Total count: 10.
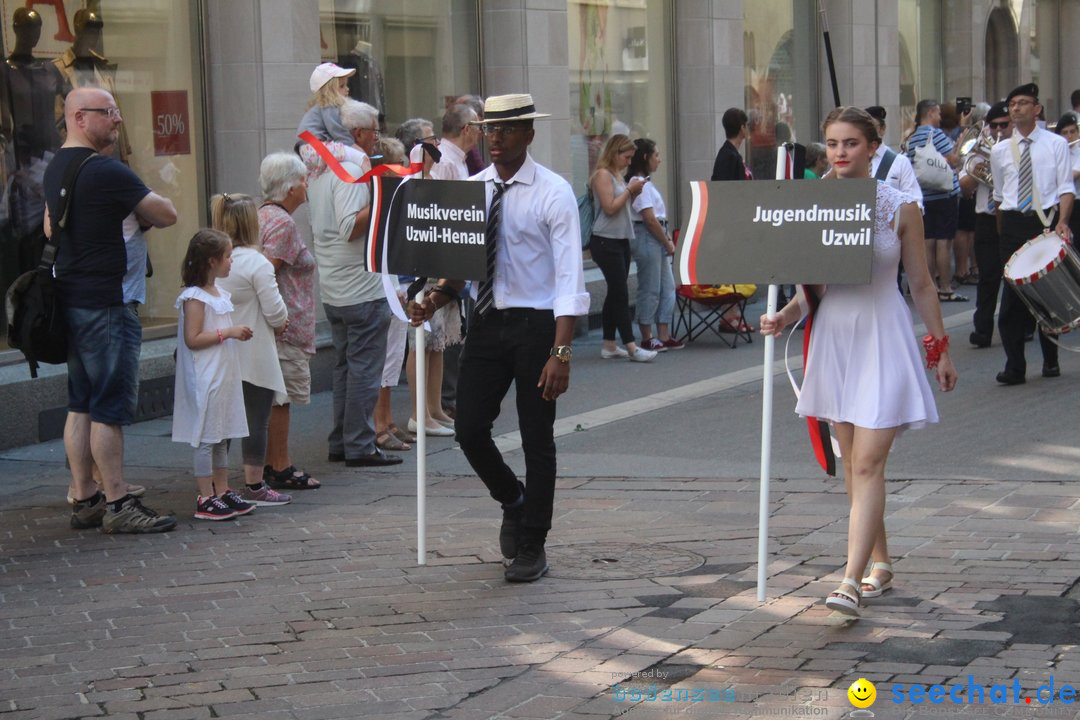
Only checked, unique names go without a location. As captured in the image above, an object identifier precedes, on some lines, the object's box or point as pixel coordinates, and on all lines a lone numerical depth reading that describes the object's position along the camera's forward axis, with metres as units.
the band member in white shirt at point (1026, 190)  11.76
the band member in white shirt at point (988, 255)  13.20
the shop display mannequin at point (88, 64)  11.39
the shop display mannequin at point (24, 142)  10.91
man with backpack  7.77
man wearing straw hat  6.60
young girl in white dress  8.09
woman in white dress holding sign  5.96
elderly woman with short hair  8.92
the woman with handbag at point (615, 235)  13.45
